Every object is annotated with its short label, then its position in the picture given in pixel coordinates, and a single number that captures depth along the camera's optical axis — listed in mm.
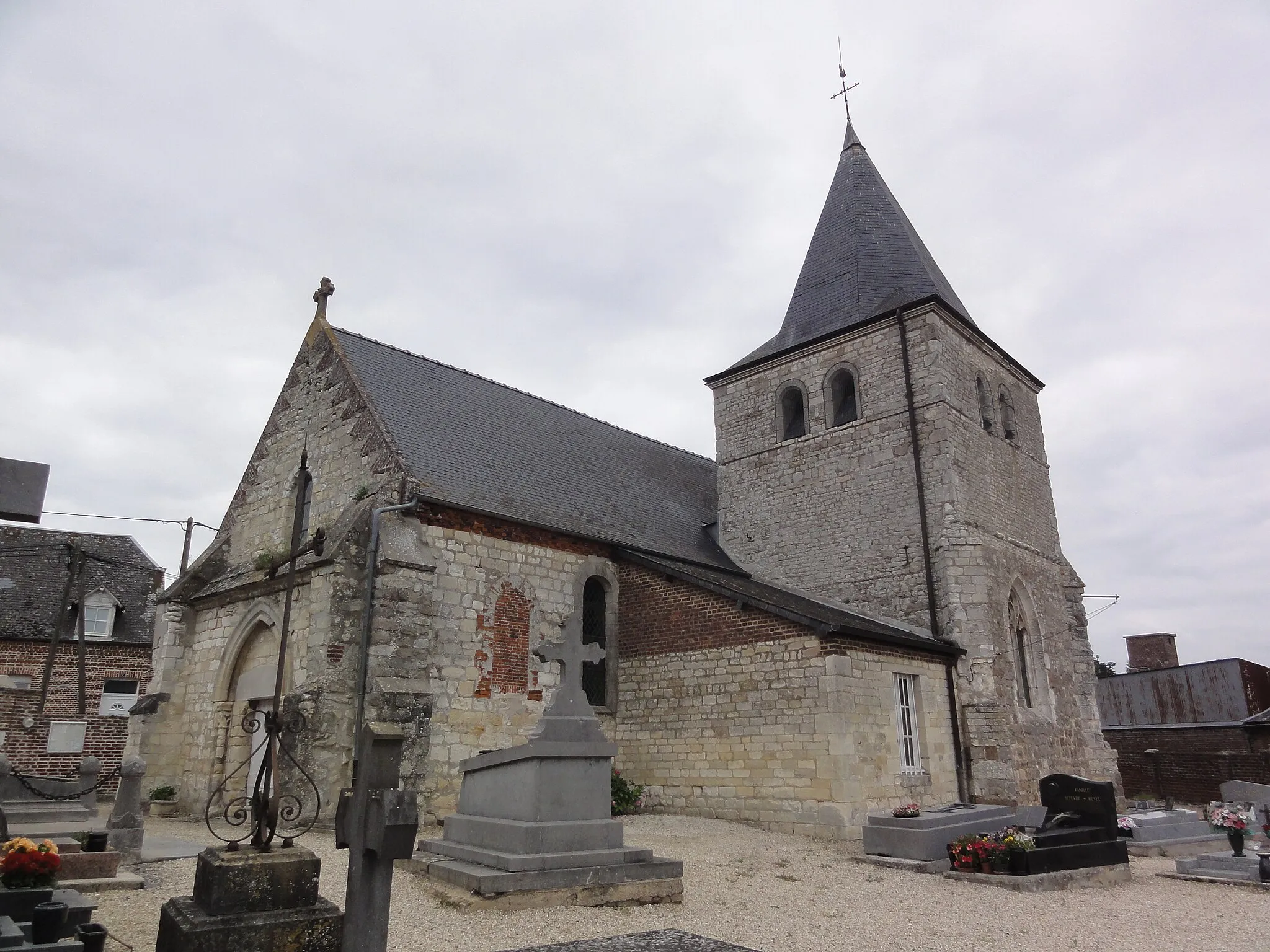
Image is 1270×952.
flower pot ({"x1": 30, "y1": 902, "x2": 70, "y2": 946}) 4246
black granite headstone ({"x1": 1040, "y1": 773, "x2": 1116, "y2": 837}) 10359
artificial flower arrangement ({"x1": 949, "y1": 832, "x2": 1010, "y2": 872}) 9070
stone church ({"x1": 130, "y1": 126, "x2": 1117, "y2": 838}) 12109
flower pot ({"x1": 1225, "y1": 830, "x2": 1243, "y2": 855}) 10430
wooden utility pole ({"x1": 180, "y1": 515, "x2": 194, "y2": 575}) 24781
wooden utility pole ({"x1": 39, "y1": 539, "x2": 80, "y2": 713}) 16625
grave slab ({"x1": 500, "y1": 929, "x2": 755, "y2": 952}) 3039
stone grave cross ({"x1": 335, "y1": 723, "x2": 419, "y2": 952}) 4508
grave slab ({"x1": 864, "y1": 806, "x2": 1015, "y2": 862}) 9750
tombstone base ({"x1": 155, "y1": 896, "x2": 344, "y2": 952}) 4031
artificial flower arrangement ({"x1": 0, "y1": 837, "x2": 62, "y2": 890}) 5379
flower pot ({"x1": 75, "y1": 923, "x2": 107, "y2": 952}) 4281
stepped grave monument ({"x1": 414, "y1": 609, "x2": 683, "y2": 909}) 7117
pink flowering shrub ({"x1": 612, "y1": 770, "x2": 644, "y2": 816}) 13453
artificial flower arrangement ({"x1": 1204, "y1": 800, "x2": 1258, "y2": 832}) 10469
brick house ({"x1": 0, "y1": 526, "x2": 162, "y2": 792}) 22219
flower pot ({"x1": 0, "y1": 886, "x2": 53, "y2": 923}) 5180
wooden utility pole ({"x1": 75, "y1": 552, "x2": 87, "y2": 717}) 17016
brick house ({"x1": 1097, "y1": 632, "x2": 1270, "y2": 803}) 21625
